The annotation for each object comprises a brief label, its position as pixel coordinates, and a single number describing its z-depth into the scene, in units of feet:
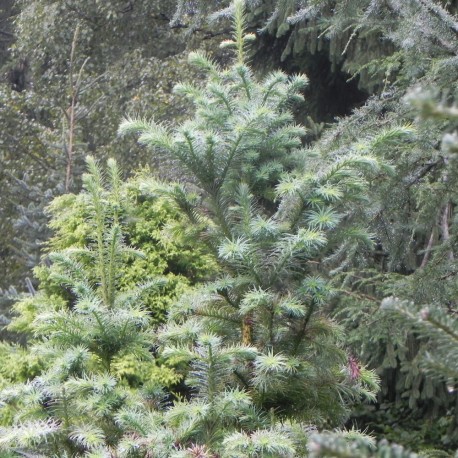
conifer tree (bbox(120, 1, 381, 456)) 19.43
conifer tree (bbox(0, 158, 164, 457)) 20.20
